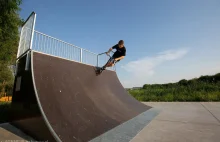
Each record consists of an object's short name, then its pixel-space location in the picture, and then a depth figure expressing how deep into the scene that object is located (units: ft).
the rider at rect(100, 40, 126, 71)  21.66
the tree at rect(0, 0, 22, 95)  32.22
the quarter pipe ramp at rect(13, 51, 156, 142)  9.92
